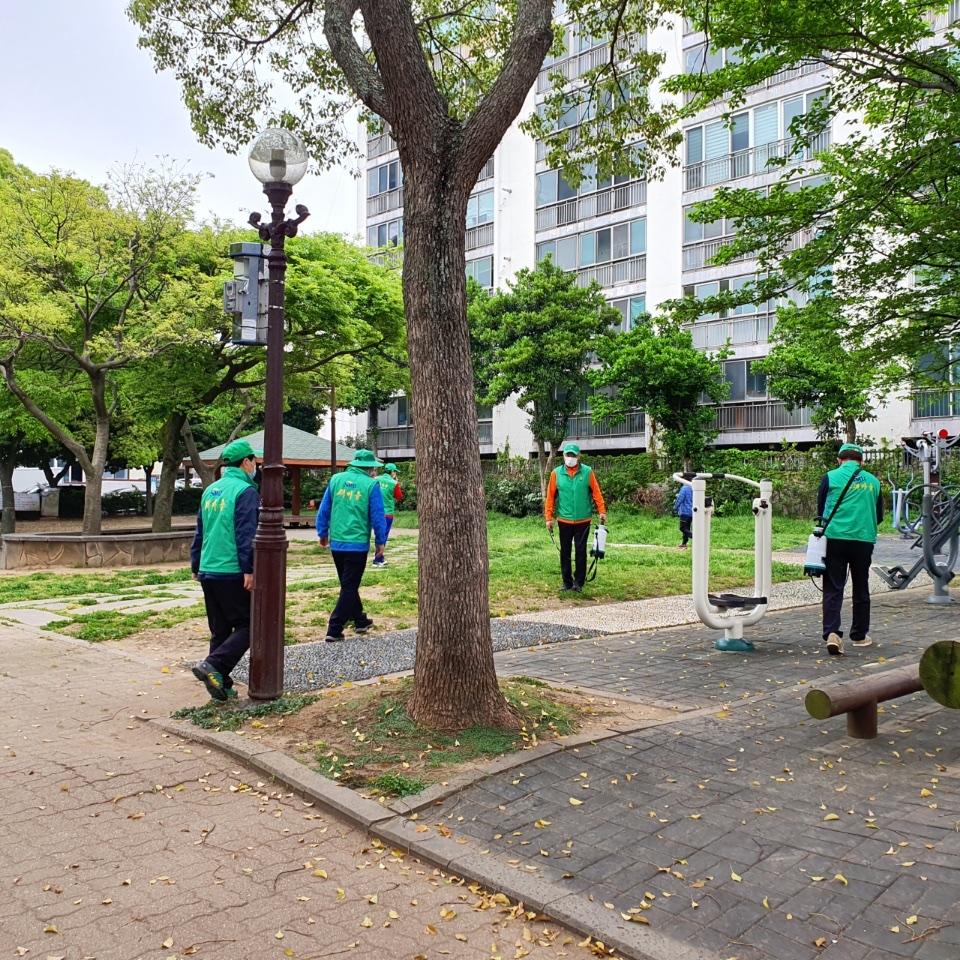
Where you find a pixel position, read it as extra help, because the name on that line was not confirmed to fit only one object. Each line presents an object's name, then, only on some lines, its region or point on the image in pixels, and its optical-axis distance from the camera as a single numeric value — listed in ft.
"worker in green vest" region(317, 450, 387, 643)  27.45
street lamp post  19.34
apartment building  94.12
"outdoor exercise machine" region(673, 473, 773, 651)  23.86
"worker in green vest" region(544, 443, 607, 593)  36.73
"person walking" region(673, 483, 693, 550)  64.65
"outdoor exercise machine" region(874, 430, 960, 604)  34.55
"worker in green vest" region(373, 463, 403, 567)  57.88
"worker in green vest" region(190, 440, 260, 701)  19.63
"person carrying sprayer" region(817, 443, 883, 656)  25.25
